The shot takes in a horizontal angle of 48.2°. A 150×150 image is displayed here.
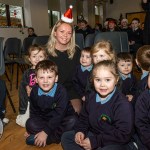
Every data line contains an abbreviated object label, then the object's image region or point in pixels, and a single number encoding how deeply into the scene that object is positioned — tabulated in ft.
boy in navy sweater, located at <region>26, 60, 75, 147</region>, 4.38
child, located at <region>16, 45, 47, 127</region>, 5.49
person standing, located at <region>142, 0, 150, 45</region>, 6.68
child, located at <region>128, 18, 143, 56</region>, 11.88
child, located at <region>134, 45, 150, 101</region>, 4.33
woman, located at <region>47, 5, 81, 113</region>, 5.49
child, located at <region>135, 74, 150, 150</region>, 3.25
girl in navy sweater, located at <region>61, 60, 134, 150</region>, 3.37
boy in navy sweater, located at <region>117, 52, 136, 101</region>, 5.35
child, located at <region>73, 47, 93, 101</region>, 5.49
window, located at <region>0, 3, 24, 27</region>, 18.44
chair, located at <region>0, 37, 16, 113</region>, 5.49
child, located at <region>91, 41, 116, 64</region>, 4.83
